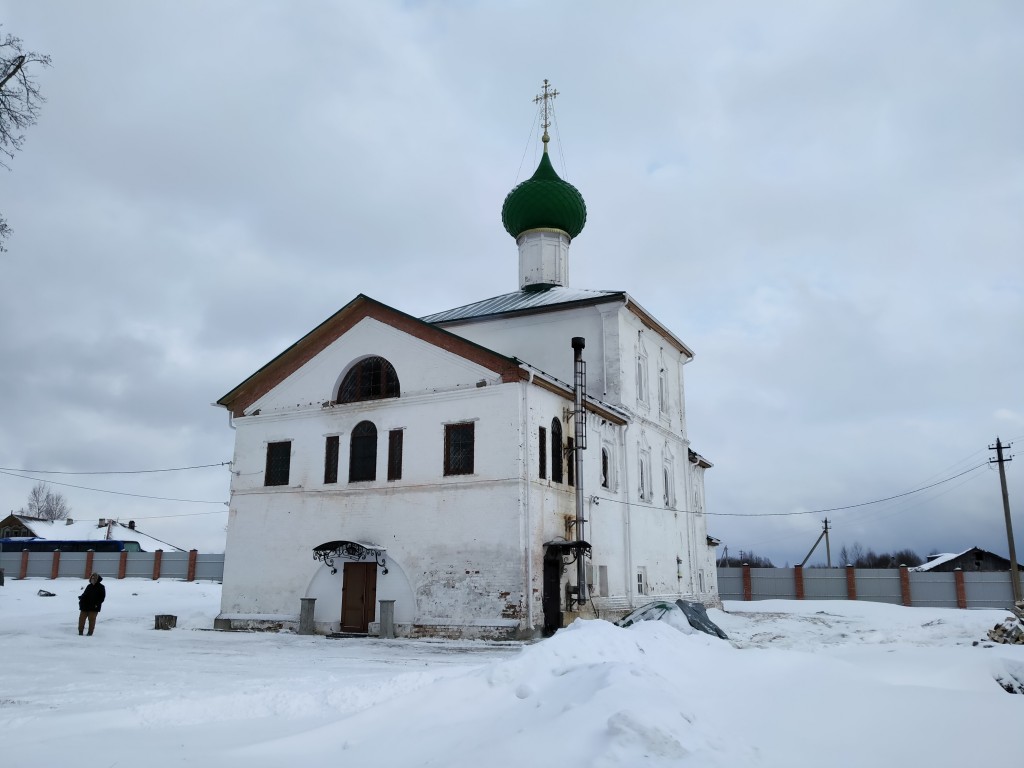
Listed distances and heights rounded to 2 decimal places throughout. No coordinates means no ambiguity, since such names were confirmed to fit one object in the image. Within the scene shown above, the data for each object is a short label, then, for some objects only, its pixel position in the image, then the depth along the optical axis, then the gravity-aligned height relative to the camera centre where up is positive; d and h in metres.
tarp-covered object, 15.39 -0.69
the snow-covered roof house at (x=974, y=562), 49.44 +1.05
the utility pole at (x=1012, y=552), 32.86 +1.08
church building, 19.53 +2.53
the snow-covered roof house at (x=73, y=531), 55.22 +2.92
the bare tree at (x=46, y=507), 92.81 +7.41
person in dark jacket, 17.98 -0.52
